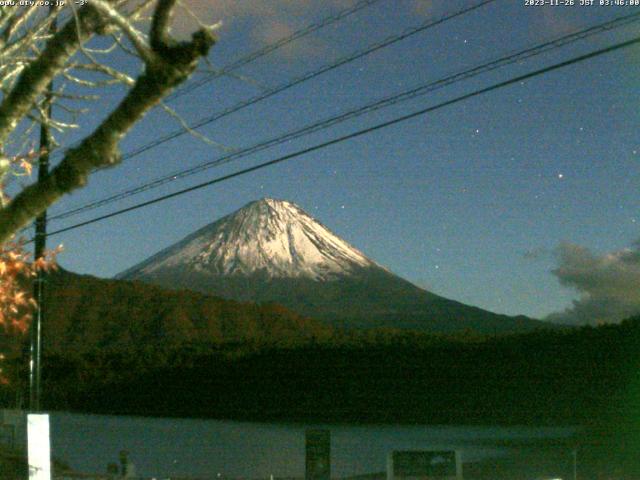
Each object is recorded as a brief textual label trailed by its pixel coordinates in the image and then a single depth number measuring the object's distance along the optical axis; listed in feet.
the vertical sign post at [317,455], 39.88
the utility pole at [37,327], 60.63
